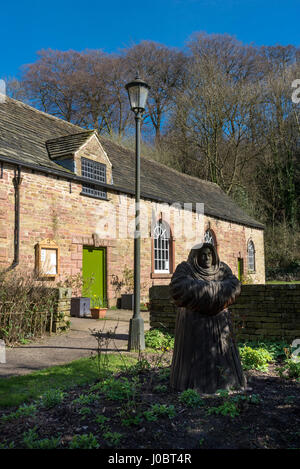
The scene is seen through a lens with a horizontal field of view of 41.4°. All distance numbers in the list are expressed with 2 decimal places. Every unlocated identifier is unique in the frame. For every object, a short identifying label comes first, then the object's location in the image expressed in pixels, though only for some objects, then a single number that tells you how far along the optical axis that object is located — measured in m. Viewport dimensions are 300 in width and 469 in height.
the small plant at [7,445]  3.26
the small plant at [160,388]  4.68
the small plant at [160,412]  3.90
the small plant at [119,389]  4.38
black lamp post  7.41
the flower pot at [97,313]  11.89
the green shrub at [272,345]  6.71
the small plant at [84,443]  3.28
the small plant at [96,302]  13.43
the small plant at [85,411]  4.03
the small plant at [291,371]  5.35
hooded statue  4.55
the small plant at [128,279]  15.30
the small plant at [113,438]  3.37
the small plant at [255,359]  5.85
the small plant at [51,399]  4.31
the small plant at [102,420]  3.77
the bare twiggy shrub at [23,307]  7.97
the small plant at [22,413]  3.93
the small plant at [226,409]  3.91
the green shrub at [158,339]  7.69
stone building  11.43
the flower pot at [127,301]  14.59
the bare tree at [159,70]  33.56
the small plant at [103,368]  5.36
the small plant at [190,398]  4.23
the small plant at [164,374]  5.14
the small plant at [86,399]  4.32
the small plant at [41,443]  3.26
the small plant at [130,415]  3.73
